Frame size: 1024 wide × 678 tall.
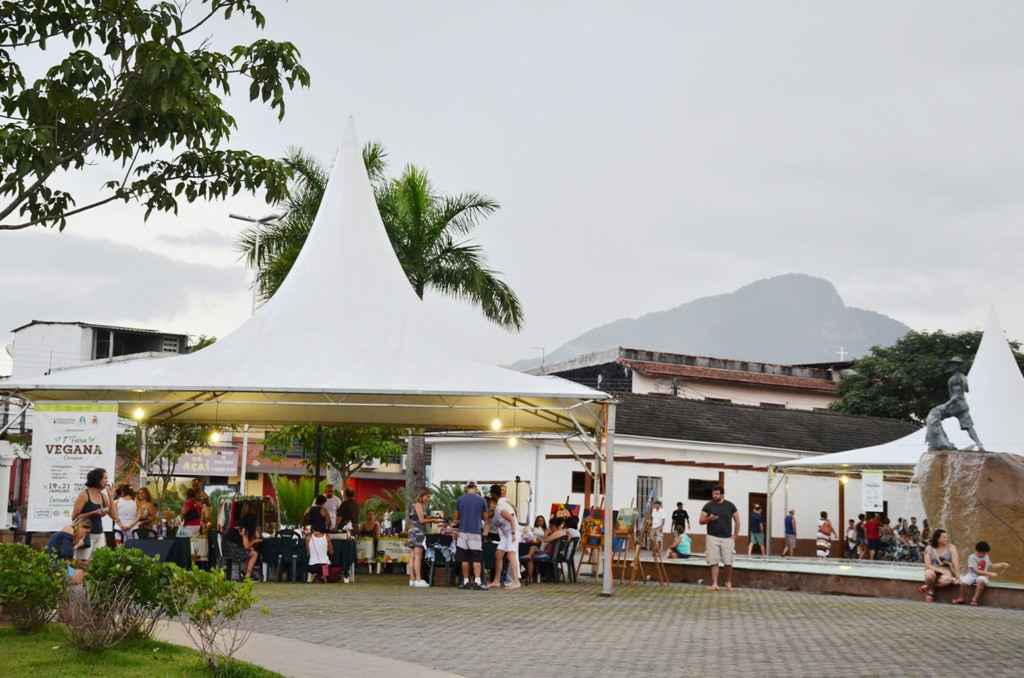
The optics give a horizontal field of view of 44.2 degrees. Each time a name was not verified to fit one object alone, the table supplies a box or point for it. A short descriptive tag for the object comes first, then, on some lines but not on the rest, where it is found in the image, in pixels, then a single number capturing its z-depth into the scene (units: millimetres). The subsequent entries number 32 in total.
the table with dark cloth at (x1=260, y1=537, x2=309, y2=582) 20312
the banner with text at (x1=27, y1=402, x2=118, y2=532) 14992
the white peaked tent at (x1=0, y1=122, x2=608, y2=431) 18156
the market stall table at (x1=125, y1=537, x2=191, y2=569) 17703
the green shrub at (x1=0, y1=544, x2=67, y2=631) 11094
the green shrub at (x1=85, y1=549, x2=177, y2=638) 10500
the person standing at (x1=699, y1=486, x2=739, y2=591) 20453
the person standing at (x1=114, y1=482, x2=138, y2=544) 18375
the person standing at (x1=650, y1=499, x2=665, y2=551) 25588
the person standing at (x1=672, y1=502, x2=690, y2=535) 29041
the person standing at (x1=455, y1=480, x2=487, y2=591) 19391
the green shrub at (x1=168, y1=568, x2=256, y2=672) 9336
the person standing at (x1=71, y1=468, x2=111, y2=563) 13297
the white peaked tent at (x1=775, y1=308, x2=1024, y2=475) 30656
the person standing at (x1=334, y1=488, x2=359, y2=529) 22203
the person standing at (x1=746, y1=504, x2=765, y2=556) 34812
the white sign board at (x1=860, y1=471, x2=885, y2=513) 26984
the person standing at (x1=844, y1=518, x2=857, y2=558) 36156
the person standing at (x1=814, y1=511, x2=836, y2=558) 33688
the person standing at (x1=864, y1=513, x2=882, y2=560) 33219
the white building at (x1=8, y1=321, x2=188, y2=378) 59406
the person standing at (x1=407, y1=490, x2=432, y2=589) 19953
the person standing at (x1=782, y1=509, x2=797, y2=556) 35562
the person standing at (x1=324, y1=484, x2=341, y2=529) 22789
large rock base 21812
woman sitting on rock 19875
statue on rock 23344
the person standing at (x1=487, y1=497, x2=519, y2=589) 19672
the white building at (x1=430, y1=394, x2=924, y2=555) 33531
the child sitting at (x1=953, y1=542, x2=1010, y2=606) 19422
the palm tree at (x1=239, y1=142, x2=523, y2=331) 30672
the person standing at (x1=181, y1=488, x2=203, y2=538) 20047
